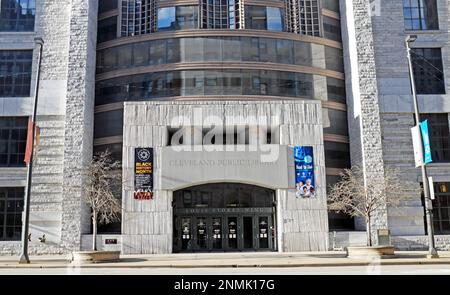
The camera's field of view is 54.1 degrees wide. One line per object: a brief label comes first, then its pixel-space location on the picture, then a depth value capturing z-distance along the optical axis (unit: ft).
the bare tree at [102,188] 86.03
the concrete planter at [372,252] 73.63
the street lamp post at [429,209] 75.00
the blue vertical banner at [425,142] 79.92
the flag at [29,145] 79.10
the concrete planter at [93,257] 73.41
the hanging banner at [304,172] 100.78
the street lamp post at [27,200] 76.02
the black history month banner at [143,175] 99.14
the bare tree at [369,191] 91.30
